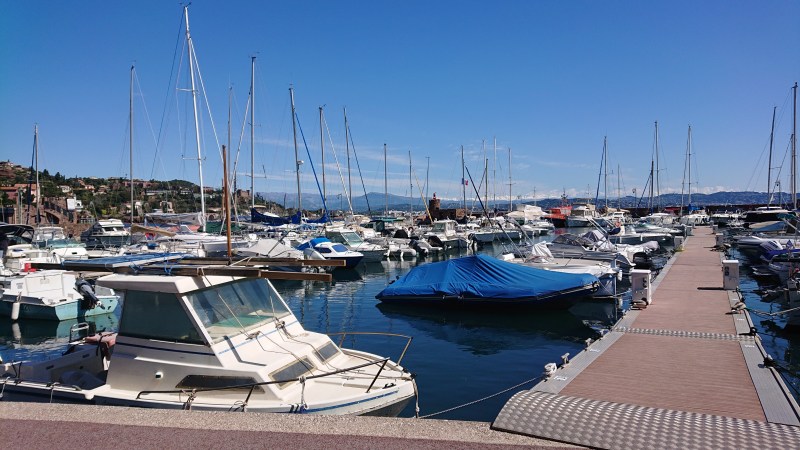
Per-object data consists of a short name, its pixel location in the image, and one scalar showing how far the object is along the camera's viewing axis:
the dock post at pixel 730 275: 22.14
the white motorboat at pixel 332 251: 37.94
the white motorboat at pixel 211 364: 8.95
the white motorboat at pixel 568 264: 24.95
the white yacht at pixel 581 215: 86.80
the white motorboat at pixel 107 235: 50.02
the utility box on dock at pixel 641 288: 19.50
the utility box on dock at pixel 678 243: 42.64
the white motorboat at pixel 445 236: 54.44
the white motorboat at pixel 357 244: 44.31
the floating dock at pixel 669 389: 6.12
